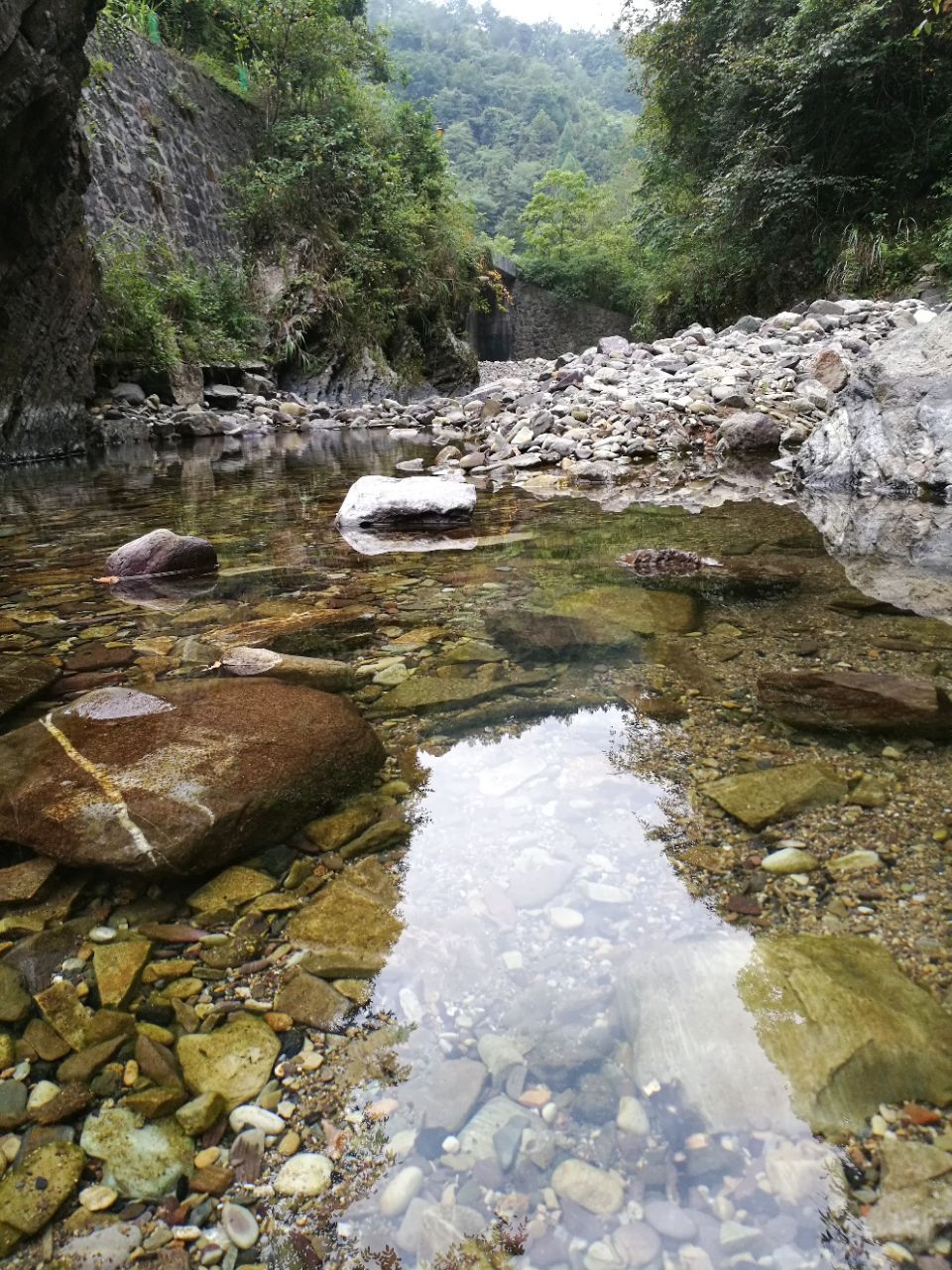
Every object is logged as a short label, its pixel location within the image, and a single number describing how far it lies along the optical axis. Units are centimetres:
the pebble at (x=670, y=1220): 72
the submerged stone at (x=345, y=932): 111
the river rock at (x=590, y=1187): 75
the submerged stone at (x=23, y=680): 188
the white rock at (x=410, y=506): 425
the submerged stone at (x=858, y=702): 164
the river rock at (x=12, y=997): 102
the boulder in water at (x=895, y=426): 458
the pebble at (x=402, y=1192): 76
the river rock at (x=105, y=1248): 72
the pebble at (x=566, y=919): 115
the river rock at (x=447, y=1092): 86
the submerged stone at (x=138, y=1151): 80
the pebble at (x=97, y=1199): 78
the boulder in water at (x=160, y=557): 332
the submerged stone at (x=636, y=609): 241
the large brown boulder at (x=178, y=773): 128
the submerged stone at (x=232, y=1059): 92
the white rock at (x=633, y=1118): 82
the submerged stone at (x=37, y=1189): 75
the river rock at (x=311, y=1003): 102
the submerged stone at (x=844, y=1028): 83
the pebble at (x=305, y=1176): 79
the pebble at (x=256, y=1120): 86
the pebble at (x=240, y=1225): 73
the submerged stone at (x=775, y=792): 140
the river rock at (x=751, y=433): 633
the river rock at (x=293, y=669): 201
